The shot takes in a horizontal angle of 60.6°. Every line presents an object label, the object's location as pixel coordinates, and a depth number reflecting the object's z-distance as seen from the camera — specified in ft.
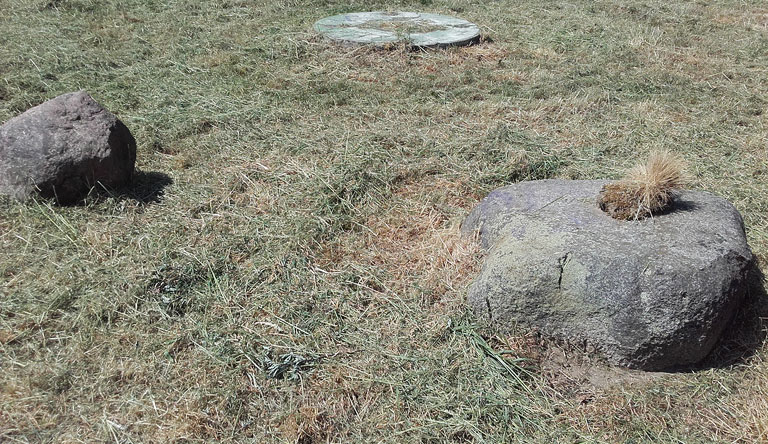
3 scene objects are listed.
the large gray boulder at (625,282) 10.16
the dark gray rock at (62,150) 14.07
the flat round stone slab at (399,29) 26.27
